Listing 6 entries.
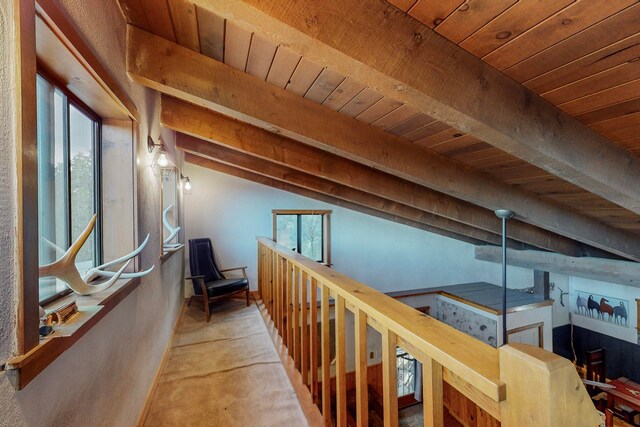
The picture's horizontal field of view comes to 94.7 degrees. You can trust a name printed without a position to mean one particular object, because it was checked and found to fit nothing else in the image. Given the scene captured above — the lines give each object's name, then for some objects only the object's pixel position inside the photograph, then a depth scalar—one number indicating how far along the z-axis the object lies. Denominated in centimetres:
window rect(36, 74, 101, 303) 113
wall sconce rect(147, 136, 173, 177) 223
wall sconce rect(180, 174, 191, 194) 405
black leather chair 368
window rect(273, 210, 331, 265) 529
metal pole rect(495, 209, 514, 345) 165
